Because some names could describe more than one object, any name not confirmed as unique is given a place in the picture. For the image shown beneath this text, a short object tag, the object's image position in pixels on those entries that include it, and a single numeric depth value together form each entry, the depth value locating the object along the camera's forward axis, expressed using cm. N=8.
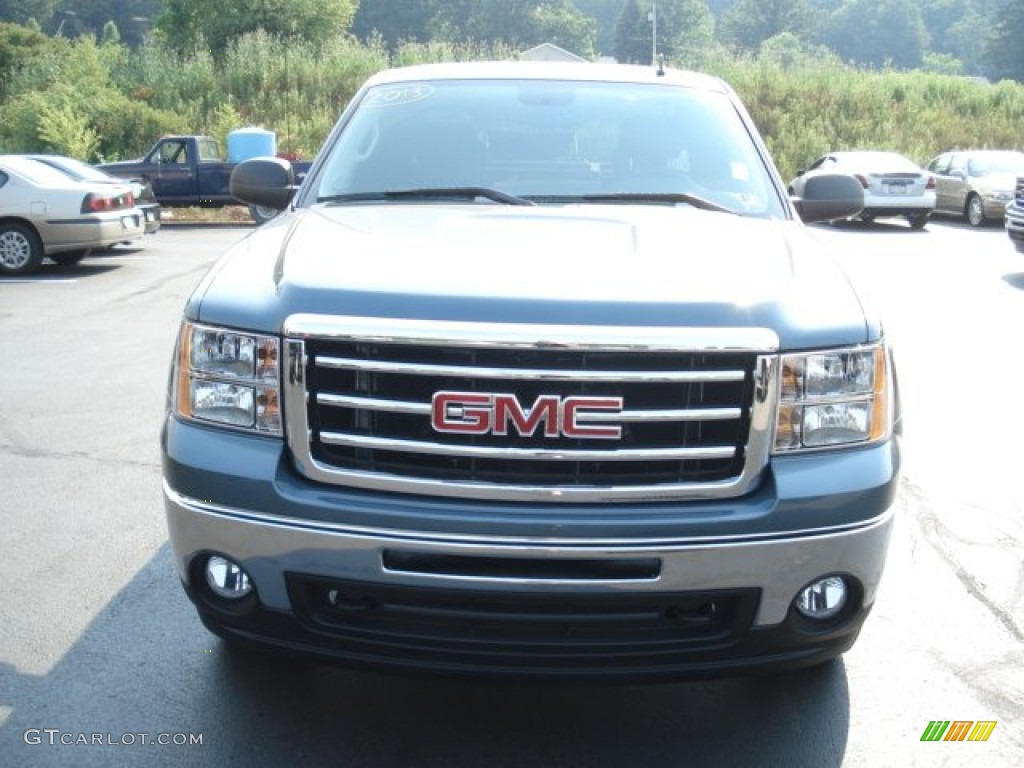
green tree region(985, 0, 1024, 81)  8619
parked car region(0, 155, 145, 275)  1428
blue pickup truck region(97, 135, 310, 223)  2242
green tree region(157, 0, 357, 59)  4647
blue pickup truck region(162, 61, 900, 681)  280
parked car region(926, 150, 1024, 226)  2191
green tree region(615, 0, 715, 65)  10794
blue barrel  2560
